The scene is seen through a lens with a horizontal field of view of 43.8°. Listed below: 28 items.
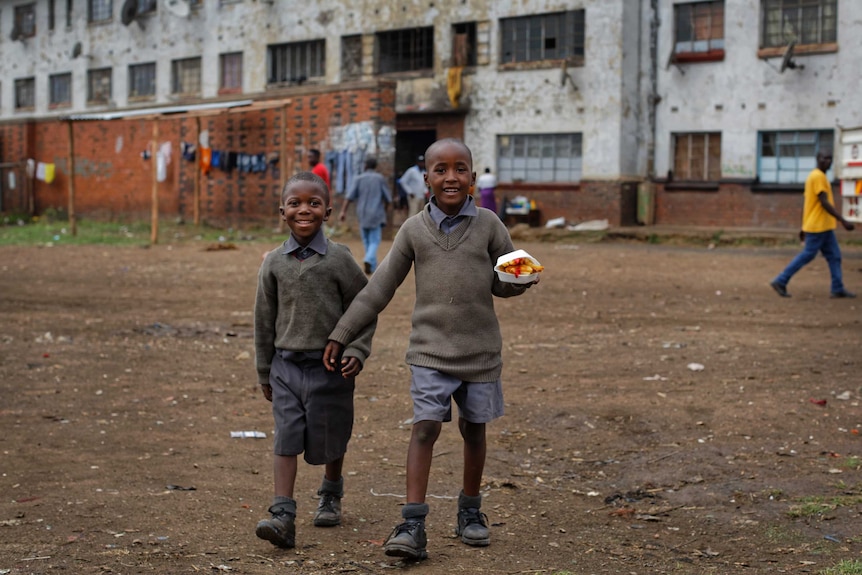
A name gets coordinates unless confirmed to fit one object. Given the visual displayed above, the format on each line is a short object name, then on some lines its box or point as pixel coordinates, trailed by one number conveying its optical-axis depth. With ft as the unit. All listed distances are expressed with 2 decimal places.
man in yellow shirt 40.78
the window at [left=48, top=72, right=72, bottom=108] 128.47
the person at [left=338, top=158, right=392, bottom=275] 49.47
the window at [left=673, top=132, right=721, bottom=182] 84.89
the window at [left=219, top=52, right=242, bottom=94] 109.09
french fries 13.74
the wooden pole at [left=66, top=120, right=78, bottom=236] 75.20
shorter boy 14.64
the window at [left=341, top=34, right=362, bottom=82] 99.19
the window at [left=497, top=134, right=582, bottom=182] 89.04
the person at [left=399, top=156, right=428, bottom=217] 82.43
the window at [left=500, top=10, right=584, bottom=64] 87.45
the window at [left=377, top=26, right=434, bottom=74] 95.55
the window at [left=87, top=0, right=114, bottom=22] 122.31
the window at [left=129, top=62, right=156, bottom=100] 118.42
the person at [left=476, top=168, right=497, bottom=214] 85.20
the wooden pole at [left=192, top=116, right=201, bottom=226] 85.25
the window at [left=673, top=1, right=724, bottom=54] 83.46
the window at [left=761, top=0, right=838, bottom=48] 78.89
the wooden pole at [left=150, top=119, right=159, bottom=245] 66.15
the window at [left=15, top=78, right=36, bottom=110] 134.51
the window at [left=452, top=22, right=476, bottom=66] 91.96
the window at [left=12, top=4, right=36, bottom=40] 131.44
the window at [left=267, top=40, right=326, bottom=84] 102.42
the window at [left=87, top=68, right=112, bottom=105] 123.85
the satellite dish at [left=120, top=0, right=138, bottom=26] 116.26
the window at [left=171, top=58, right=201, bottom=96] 113.39
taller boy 14.17
